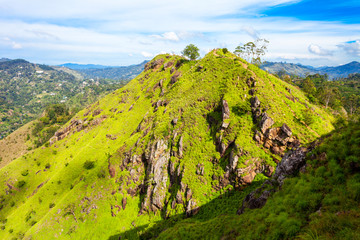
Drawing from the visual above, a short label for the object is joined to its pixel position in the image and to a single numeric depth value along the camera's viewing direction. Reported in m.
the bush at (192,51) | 91.50
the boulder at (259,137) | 35.56
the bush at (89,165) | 68.56
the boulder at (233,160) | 34.41
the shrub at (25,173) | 86.56
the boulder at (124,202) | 48.93
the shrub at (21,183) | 81.12
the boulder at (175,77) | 80.67
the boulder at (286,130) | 33.03
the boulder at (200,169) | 38.84
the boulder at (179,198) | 38.15
